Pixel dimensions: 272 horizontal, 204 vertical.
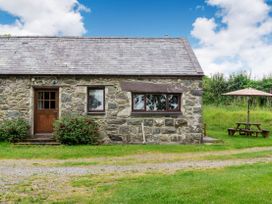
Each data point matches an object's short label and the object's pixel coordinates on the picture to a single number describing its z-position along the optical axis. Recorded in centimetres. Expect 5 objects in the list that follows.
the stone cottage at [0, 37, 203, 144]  953
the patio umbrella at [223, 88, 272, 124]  1130
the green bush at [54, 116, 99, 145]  913
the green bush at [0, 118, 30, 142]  923
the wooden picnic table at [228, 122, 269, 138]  1120
